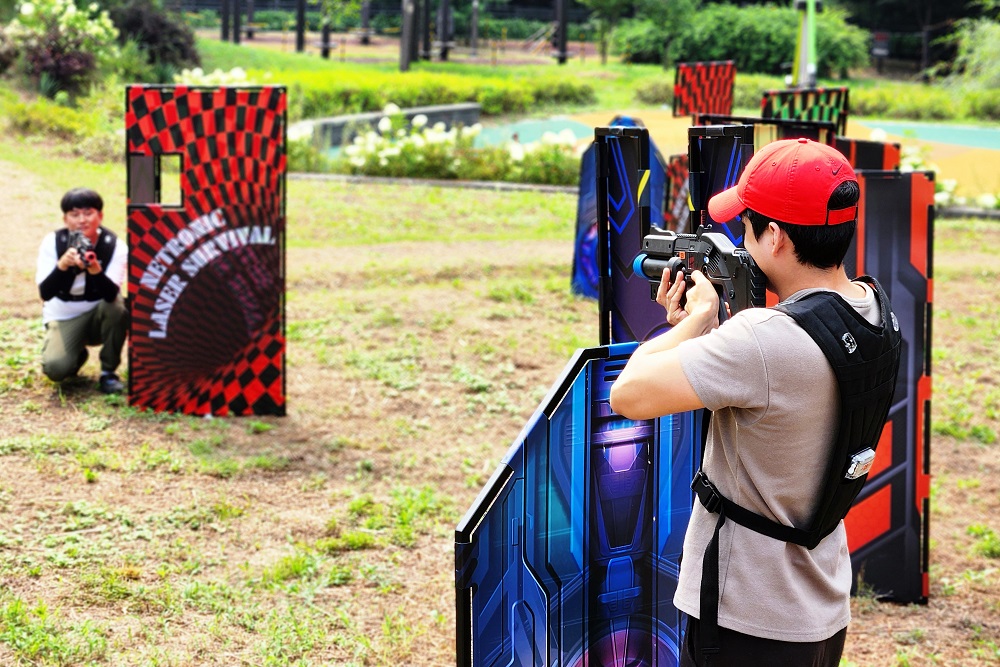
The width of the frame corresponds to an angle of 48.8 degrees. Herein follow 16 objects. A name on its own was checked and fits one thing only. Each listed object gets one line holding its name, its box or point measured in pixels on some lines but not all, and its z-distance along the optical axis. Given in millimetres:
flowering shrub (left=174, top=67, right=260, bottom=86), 14797
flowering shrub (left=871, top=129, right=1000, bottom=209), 13867
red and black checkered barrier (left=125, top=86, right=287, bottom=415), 6121
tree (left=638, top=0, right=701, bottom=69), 38031
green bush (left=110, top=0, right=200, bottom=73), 22797
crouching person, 6246
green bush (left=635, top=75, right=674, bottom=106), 29641
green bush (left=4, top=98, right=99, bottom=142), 15453
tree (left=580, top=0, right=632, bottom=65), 40062
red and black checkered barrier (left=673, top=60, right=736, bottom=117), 10930
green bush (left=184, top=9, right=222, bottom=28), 40656
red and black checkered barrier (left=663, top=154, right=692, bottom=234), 8414
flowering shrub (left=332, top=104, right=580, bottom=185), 15328
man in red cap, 2080
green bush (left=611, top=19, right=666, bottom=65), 38344
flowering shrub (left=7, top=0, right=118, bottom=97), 18547
